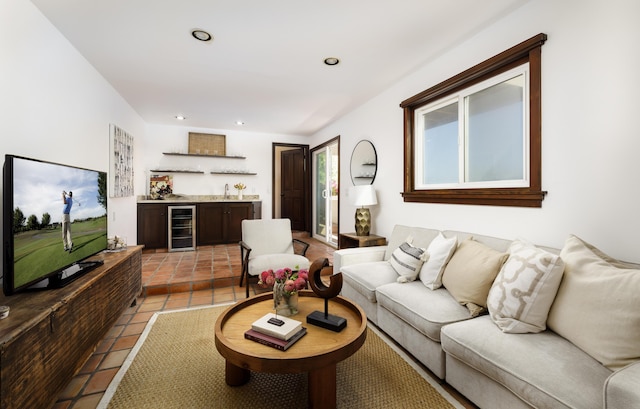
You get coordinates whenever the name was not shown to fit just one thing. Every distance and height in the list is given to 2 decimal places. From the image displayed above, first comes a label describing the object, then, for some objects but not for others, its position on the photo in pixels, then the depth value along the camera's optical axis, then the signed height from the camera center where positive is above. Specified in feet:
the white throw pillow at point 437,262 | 7.28 -1.58
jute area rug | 5.30 -3.70
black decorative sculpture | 5.45 -1.73
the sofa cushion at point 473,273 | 6.04 -1.62
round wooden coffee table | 4.50 -2.49
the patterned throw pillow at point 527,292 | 4.93 -1.62
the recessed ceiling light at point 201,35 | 7.87 +4.76
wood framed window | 6.77 +2.00
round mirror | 13.12 +1.90
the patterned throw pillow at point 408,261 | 7.91 -1.70
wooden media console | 3.77 -2.20
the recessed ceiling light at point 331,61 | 9.39 +4.78
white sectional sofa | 3.84 -2.19
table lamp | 12.07 -0.03
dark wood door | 21.70 +1.22
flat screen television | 4.69 -0.40
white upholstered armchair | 10.34 -1.84
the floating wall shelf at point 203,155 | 18.33 +3.22
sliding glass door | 18.13 +0.85
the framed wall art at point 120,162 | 11.77 +1.87
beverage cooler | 16.72 -1.45
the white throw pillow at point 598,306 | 3.87 -1.58
